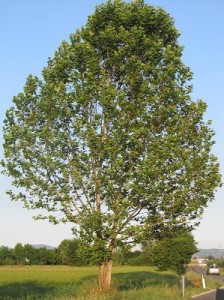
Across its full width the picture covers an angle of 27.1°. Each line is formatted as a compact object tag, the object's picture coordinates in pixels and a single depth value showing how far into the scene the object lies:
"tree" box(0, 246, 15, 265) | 105.00
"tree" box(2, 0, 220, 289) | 21.22
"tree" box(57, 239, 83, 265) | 104.06
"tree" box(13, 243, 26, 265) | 108.25
